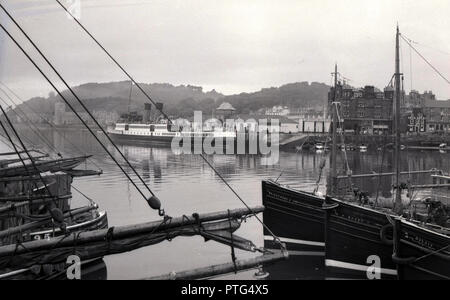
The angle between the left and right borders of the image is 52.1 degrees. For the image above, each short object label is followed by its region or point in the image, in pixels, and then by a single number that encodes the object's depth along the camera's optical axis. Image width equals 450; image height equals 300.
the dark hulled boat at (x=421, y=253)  13.18
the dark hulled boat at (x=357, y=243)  15.34
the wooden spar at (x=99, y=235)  6.93
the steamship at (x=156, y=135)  93.81
